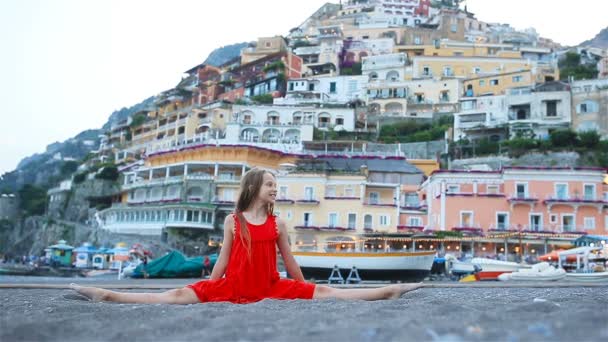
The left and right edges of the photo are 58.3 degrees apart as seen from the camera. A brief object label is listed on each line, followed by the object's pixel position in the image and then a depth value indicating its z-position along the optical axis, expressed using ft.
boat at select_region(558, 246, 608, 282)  68.95
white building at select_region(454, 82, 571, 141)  161.07
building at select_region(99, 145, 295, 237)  134.72
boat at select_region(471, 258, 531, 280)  66.08
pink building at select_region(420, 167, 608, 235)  108.17
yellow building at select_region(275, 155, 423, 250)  118.11
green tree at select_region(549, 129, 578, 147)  143.13
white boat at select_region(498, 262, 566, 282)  50.66
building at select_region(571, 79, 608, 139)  157.38
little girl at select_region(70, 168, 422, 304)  16.01
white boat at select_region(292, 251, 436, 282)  60.08
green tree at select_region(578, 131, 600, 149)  142.72
